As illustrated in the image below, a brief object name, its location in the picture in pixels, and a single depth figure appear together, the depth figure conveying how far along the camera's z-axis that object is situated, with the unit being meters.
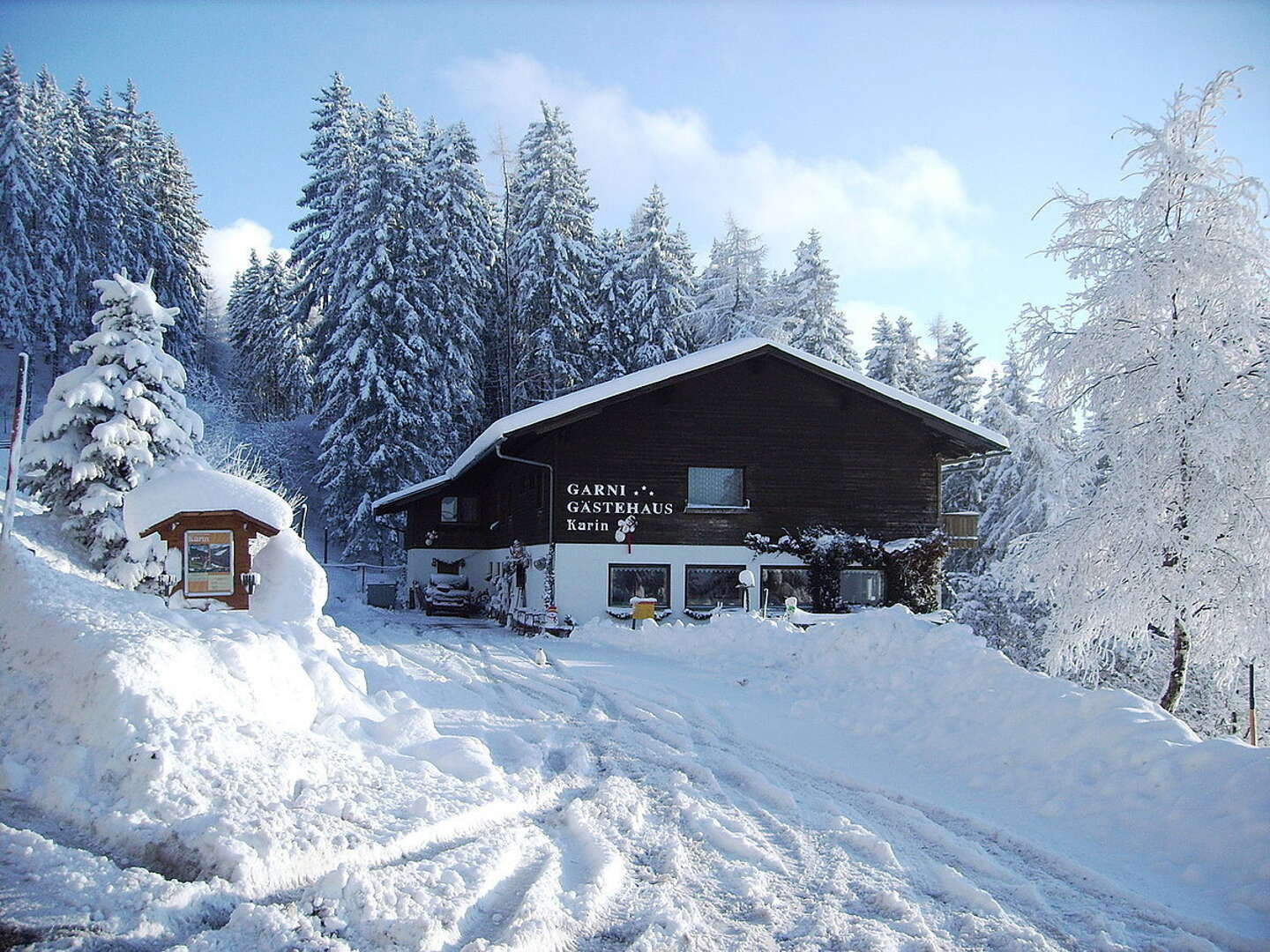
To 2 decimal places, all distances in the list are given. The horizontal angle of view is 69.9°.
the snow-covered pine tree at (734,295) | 45.03
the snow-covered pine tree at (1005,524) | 30.06
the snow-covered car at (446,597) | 30.08
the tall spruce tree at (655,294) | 42.72
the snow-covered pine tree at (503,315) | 44.78
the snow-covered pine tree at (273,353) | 53.00
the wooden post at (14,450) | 10.68
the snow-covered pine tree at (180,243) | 50.56
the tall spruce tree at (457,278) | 39.81
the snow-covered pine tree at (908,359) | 47.38
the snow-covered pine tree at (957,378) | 43.09
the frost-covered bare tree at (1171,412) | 12.12
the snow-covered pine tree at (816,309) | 43.06
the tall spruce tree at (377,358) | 37.38
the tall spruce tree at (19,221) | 43.81
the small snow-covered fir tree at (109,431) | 16.47
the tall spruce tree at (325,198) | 39.72
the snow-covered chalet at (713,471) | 23.14
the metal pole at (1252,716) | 10.49
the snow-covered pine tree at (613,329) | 42.78
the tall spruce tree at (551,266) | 41.41
